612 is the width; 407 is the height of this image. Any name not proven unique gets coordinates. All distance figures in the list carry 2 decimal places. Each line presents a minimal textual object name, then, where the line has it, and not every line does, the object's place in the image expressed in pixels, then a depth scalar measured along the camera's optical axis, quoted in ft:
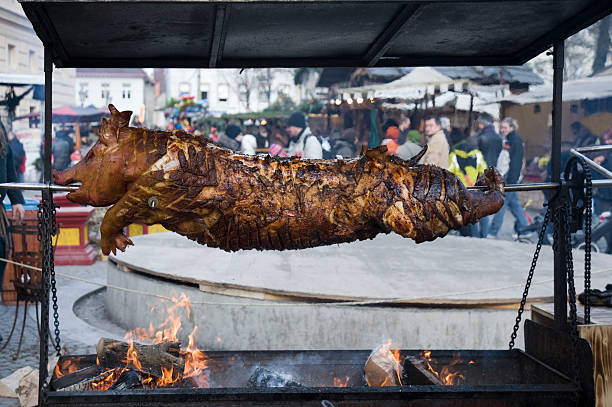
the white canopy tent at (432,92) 53.21
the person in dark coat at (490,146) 43.09
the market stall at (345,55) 8.54
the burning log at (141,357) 11.18
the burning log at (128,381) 10.14
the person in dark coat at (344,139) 49.29
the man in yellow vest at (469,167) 35.68
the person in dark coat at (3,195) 20.15
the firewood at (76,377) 9.90
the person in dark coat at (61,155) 59.41
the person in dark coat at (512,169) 38.01
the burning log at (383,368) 11.08
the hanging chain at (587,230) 9.45
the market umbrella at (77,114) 75.72
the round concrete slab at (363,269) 16.05
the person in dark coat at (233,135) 50.37
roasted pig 9.30
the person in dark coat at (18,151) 35.45
